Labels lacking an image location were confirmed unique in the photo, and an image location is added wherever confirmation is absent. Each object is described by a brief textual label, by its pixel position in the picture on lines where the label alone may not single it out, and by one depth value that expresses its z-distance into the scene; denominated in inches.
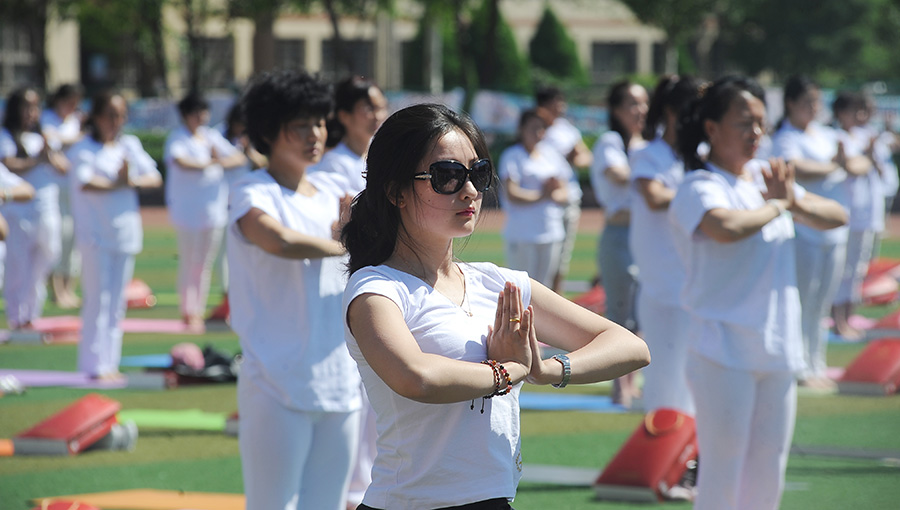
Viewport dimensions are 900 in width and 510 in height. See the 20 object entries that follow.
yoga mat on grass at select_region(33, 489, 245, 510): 499.8
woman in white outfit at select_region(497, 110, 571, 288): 859.4
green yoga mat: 657.0
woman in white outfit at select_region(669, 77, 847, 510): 388.2
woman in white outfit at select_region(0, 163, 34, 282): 642.3
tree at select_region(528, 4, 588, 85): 3577.8
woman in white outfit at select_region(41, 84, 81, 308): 1128.2
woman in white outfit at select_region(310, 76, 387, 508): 497.7
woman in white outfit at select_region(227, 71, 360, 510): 354.0
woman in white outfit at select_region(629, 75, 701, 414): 601.9
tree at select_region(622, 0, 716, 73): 2947.8
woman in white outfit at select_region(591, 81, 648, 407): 699.4
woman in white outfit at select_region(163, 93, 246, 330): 976.9
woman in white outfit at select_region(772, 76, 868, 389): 755.4
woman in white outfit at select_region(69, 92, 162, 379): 758.5
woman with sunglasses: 233.9
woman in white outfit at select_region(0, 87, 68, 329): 947.3
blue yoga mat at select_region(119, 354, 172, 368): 846.5
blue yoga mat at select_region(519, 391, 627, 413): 706.2
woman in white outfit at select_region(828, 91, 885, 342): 932.6
